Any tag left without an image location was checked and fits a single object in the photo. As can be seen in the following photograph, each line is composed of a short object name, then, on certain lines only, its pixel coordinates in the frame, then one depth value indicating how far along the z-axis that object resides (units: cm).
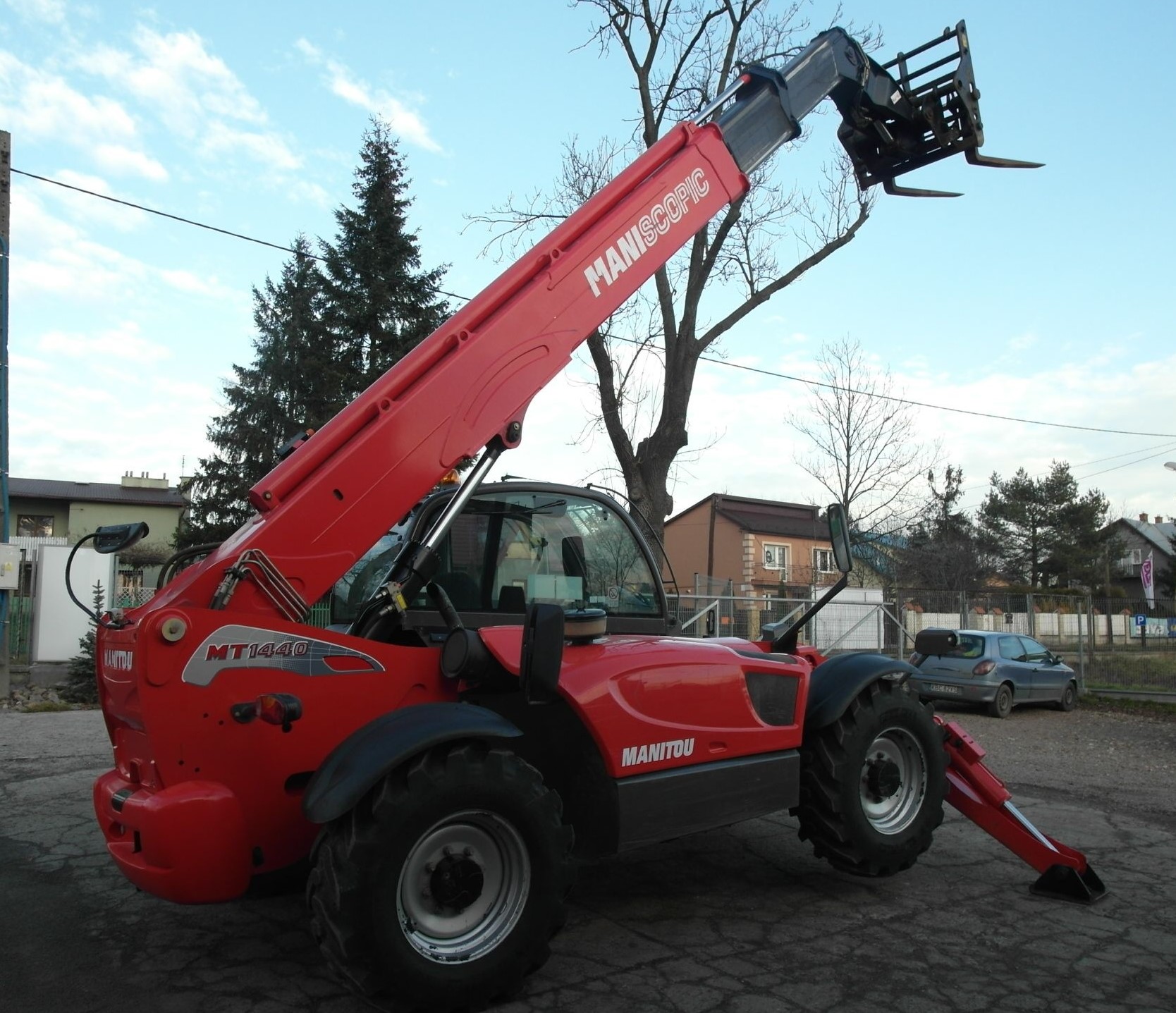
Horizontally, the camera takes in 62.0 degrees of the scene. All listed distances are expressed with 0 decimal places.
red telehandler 351
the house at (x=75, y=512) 4959
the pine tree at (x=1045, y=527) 5775
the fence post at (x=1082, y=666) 1872
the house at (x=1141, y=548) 7088
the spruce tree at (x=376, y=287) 2455
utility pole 1473
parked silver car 1546
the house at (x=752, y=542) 5003
